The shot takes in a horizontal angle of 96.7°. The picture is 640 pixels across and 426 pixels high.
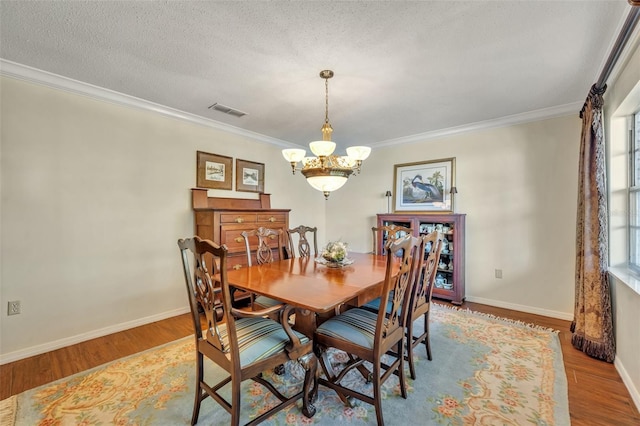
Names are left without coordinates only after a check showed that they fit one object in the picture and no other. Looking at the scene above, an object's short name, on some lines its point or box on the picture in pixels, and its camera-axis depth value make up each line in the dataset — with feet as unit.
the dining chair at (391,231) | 10.66
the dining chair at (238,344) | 4.55
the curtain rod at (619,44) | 5.52
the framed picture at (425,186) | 13.15
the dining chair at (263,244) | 9.06
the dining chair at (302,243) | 10.29
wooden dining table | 5.20
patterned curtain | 7.55
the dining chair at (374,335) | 5.16
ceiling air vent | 10.23
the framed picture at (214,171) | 11.75
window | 7.32
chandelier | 7.46
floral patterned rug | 5.52
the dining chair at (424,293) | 6.36
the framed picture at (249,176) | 13.21
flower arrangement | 7.95
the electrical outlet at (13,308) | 7.71
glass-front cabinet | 12.05
